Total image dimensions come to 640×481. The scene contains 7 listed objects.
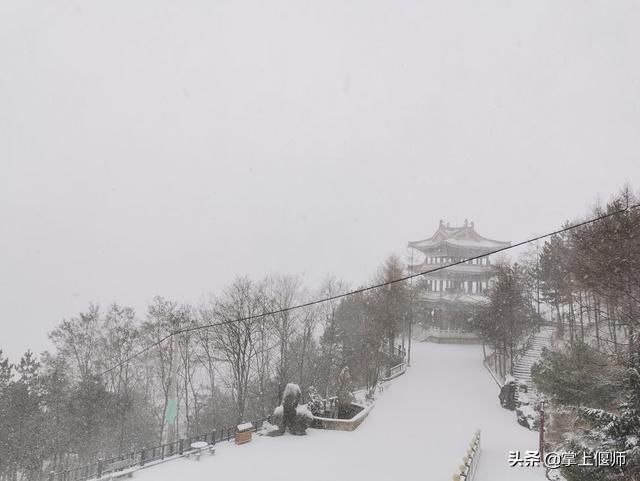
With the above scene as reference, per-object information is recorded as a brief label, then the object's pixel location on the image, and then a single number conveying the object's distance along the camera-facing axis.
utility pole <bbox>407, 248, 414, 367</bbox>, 30.67
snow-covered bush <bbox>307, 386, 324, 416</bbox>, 17.23
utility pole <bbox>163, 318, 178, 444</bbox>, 14.42
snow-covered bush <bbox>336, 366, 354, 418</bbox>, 18.25
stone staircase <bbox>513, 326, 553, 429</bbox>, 16.72
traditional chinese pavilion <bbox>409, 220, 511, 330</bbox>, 42.56
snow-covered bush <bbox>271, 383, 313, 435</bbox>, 15.15
